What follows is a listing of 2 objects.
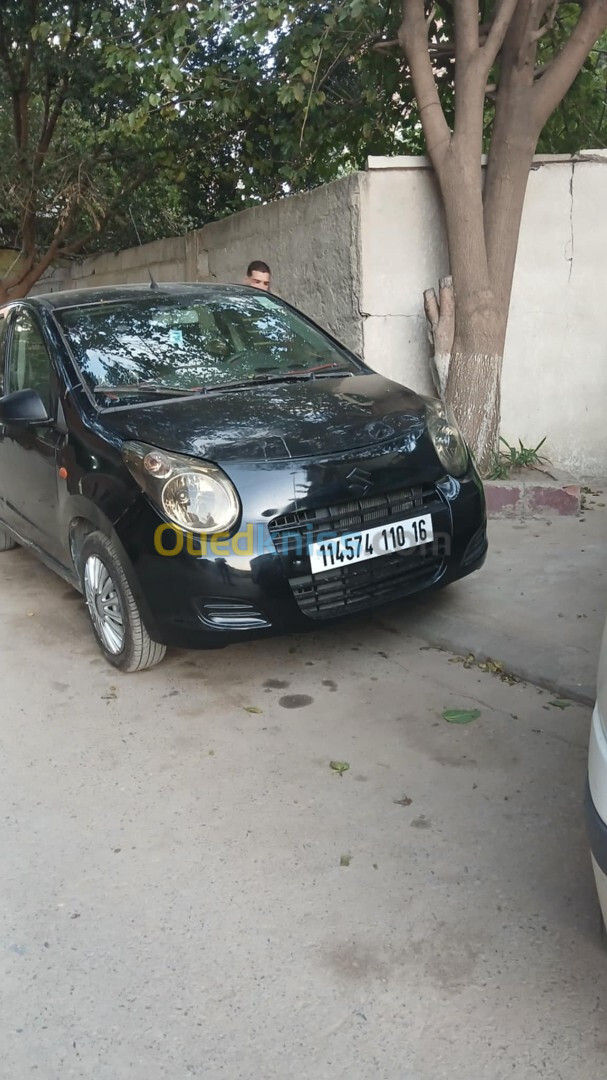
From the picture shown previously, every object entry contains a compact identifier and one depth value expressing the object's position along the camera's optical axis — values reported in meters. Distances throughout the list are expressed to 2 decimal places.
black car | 3.46
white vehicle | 1.79
